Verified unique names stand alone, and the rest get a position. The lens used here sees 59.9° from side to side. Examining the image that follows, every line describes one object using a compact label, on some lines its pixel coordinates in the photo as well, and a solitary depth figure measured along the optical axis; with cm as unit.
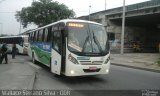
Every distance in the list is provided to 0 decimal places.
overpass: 1890
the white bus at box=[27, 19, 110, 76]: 595
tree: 2811
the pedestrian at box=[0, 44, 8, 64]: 1064
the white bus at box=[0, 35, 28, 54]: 1821
